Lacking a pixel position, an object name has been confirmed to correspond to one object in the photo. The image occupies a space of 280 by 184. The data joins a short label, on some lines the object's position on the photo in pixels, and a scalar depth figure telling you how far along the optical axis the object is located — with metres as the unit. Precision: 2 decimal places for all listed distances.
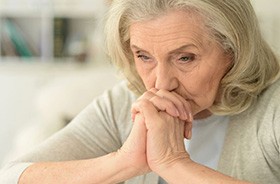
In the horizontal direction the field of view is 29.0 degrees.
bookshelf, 4.05
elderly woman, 1.28
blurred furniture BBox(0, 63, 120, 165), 4.00
